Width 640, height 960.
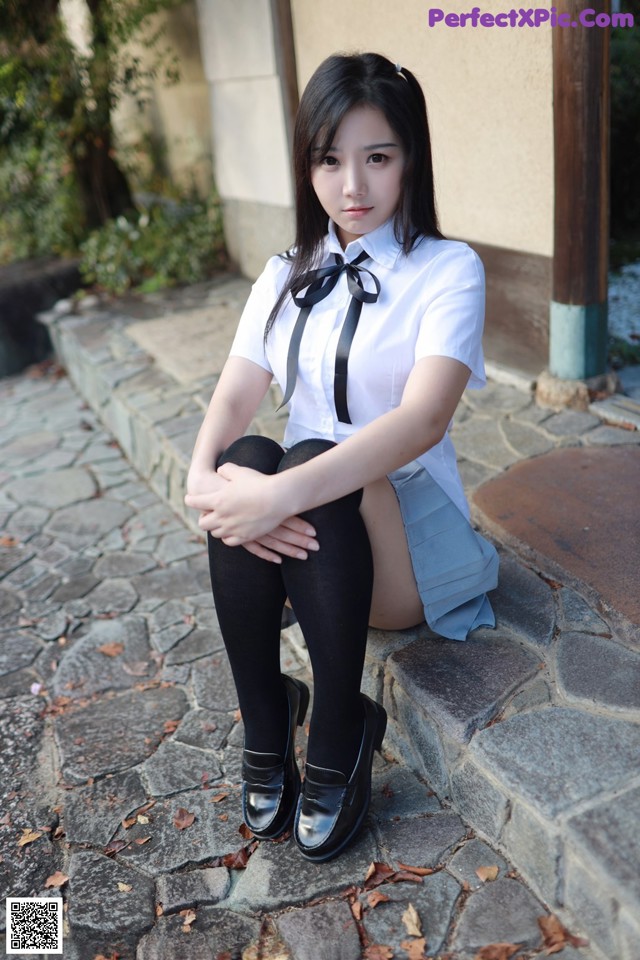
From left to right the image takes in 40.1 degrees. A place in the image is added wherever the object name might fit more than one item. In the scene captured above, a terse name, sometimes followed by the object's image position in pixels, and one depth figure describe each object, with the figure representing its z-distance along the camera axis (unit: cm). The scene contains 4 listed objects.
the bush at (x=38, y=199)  643
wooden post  286
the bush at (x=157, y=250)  592
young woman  179
